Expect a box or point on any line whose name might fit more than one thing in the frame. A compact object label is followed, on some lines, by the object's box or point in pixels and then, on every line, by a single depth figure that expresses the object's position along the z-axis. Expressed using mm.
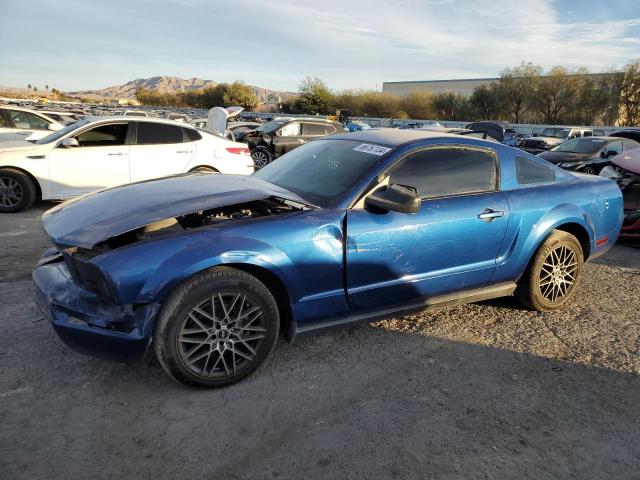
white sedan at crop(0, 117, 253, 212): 7059
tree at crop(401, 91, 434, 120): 54719
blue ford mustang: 2609
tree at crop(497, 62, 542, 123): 46375
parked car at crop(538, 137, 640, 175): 11416
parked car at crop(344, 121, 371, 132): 24797
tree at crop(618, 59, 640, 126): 39469
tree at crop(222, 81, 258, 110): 62606
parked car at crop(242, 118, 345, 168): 14539
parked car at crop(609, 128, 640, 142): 14548
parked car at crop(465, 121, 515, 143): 9809
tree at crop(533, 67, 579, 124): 43062
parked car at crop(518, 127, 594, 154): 19516
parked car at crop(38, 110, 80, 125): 15568
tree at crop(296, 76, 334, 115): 55969
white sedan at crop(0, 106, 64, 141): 10891
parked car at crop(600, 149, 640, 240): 6277
